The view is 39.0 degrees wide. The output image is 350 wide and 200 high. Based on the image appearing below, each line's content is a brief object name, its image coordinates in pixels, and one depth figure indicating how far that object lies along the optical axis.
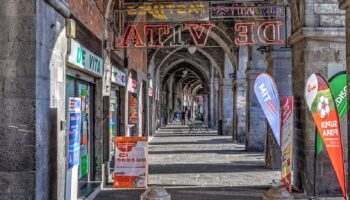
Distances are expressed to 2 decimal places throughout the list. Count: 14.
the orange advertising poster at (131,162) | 9.30
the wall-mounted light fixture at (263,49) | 13.23
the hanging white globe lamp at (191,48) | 18.63
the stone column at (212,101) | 34.38
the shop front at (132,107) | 14.89
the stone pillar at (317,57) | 8.73
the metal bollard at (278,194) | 4.96
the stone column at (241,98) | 21.48
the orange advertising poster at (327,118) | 6.40
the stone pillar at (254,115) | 16.89
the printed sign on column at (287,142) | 8.70
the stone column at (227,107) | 27.06
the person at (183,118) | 41.90
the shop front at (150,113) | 24.11
